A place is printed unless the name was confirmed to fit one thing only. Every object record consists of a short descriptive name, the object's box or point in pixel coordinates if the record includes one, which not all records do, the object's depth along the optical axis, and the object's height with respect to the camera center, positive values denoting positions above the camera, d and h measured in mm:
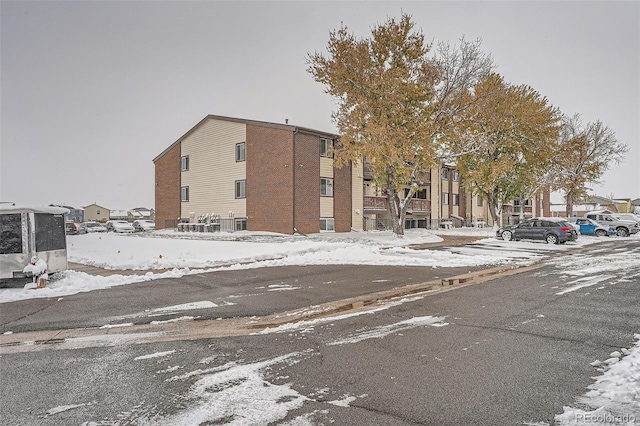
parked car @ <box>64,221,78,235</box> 39206 -1193
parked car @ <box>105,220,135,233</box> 42812 -1129
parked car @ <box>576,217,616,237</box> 32469 -1248
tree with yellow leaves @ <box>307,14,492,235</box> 24391 +7694
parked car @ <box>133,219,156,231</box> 45975 -1082
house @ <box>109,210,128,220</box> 108562 +724
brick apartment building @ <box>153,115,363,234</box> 29703 +2982
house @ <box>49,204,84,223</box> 107675 +224
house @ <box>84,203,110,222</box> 116500 +1235
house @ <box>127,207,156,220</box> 104850 +669
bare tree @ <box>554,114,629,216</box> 40344 +5495
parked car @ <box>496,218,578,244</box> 24344 -1137
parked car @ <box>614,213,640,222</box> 33538 -363
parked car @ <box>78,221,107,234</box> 47731 -1366
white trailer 10188 -556
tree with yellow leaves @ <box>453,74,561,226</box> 28594 +6011
